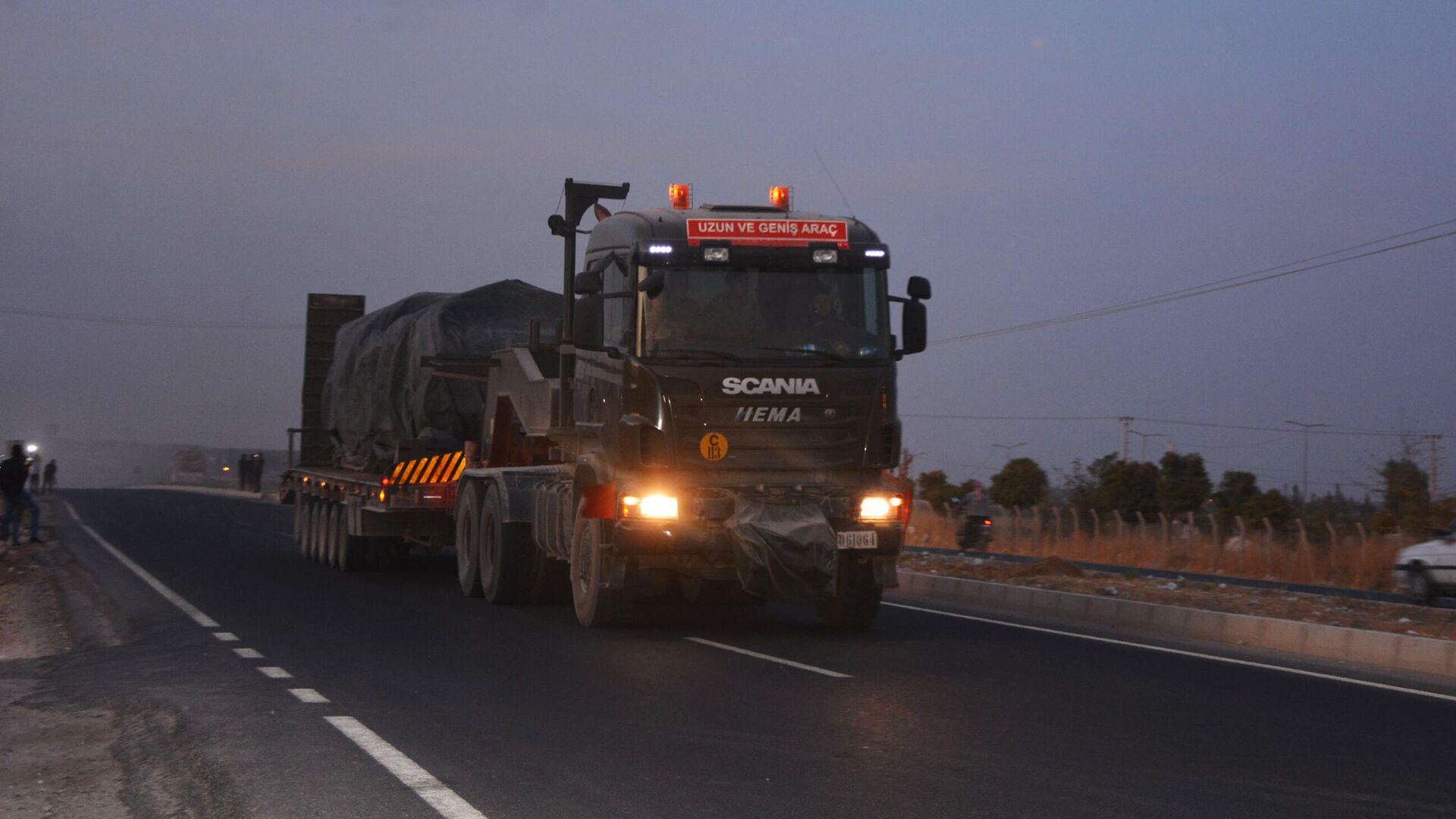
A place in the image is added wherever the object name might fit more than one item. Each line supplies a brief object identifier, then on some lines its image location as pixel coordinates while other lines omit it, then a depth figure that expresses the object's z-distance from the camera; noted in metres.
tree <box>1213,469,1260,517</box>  63.06
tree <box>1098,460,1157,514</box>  59.91
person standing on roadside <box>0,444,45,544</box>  26.75
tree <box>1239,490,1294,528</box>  52.91
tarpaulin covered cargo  19.98
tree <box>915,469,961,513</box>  56.75
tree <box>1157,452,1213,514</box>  61.88
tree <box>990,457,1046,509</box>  63.47
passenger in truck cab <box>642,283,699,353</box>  13.02
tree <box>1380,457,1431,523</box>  37.69
